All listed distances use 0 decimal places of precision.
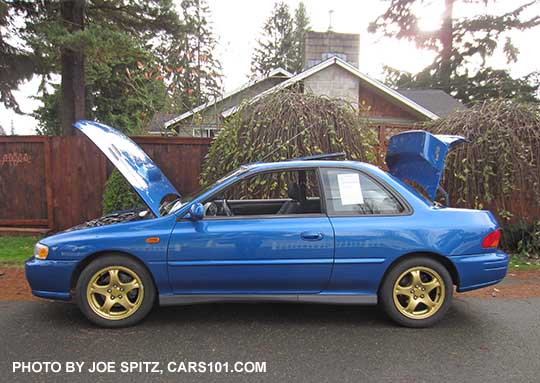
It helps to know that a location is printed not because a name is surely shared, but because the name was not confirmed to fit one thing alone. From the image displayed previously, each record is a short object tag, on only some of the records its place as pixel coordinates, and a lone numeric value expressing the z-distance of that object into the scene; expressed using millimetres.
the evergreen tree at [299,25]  45681
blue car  3172
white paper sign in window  3359
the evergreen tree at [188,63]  9797
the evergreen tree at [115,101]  20438
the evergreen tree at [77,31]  7402
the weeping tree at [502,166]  5883
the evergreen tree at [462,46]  22141
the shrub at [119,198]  6414
